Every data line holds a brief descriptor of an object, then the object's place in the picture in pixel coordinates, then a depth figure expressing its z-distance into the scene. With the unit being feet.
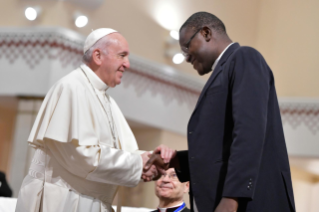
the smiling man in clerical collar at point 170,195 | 16.33
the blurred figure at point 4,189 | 18.63
